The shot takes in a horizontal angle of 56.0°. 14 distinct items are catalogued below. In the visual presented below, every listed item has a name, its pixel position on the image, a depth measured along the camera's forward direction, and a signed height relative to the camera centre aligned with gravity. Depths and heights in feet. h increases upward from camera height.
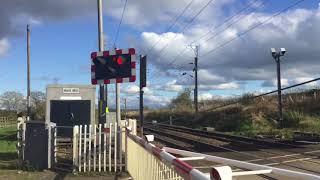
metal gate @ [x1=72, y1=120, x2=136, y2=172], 25.36 -3.37
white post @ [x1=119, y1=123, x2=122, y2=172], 25.30 -3.29
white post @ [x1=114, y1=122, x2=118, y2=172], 25.37 -3.30
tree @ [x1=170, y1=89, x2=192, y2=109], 197.90 +6.03
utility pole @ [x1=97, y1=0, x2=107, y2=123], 32.75 +6.35
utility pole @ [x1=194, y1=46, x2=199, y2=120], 131.33 +14.31
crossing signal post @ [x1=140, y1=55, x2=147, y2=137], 23.03 +2.55
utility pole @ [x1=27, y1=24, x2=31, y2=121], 93.19 +15.43
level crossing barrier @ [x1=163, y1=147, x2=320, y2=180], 7.91 -2.11
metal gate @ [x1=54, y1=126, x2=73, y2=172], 26.99 -4.54
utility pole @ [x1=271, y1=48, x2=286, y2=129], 69.42 +11.04
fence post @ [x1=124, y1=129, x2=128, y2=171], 24.62 -3.47
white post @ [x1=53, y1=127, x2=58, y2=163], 26.98 -3.62
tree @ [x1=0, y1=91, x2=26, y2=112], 179.41 +5.69
